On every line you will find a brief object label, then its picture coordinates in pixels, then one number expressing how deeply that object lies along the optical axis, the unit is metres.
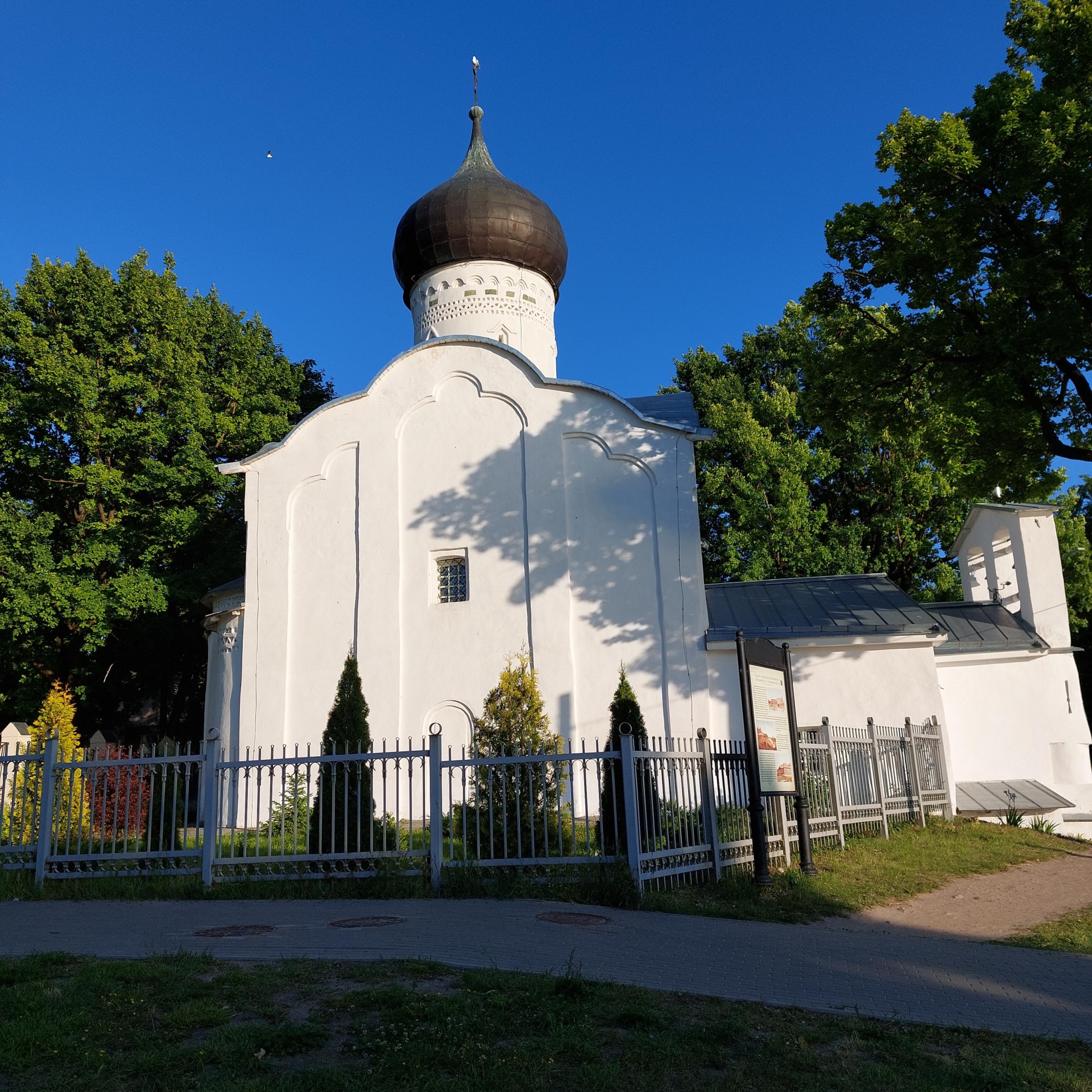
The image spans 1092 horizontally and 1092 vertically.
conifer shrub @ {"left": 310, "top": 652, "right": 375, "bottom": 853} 9.83
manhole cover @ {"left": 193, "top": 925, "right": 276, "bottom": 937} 6.95
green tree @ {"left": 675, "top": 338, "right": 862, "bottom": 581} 25.34
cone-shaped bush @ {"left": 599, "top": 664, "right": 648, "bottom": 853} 9.33
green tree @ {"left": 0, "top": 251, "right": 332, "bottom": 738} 22.36
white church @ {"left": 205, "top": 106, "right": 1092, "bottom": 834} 15.88
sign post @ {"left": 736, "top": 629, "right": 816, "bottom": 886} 9.38
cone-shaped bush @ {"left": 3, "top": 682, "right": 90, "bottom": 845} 10.11
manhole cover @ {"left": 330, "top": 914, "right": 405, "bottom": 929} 7.23
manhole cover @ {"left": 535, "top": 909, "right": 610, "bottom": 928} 7.45
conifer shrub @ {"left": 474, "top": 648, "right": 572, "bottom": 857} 9.41
